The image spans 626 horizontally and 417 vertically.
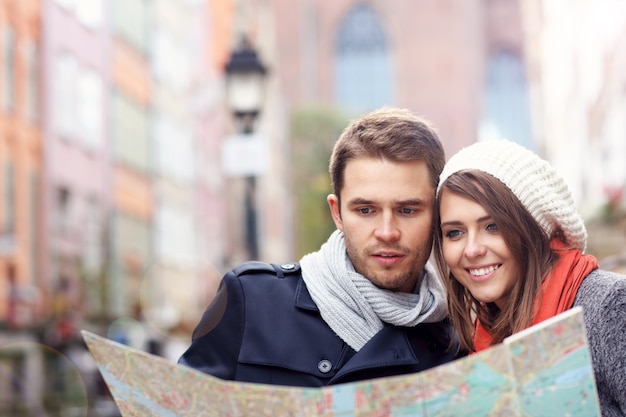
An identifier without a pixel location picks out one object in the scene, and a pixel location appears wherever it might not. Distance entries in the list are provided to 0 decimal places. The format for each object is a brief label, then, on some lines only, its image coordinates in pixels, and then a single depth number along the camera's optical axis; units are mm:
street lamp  10859
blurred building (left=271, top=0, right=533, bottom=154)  52438
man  3045
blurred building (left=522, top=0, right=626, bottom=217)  23359
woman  2686
